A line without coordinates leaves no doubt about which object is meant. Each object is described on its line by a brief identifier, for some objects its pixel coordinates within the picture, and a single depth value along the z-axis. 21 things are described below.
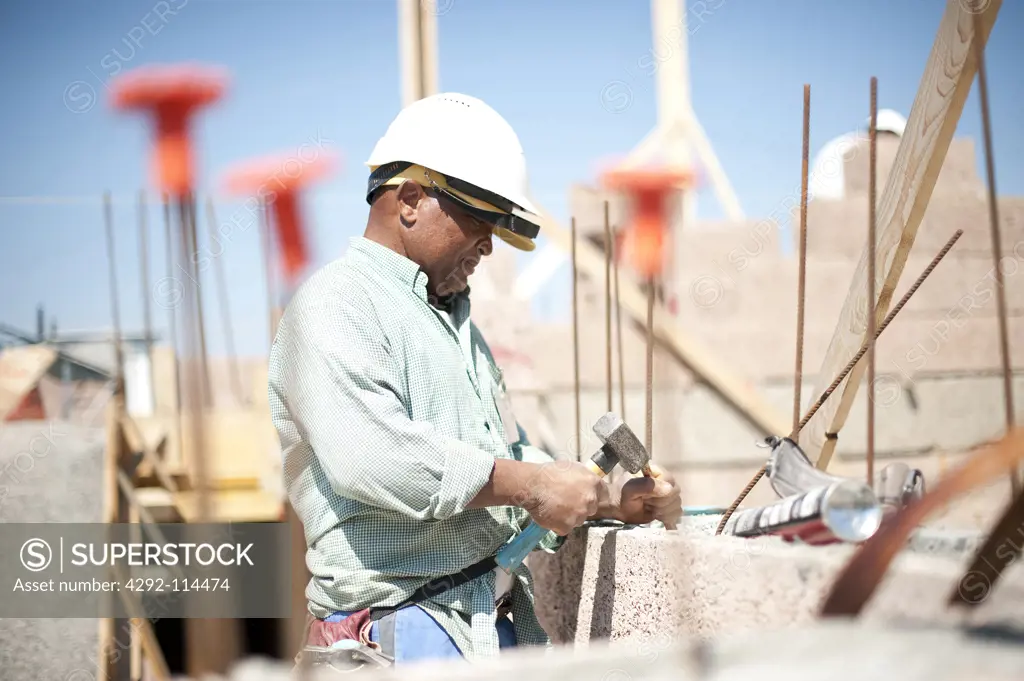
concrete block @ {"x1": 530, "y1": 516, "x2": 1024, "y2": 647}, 1.51
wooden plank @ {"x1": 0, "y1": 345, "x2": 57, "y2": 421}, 6.18
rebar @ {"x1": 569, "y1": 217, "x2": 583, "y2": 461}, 3.26
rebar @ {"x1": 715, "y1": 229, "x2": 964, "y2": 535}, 2.36
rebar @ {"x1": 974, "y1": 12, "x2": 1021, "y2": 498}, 1.87
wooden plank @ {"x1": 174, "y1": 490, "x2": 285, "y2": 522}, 6.09
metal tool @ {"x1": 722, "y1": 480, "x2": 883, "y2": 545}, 1.81
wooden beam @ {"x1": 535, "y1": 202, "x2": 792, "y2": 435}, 7.69
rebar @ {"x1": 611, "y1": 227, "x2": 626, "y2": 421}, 3.45
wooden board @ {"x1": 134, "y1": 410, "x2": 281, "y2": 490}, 6.45
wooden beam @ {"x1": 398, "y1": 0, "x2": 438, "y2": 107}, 5.98
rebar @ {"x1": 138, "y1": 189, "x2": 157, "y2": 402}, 4.86
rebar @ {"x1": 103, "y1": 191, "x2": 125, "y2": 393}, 5.62
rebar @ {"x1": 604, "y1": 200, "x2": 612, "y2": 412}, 3.16
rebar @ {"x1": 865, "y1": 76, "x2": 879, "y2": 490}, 2.21
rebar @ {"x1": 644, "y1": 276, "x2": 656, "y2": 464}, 2.72
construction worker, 1.94
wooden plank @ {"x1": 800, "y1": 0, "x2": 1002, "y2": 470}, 2.14
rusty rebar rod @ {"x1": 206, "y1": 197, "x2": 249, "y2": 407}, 4.76
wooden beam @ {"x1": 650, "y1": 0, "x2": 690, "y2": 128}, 12.66
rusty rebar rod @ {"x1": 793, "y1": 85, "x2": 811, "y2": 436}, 2.46
